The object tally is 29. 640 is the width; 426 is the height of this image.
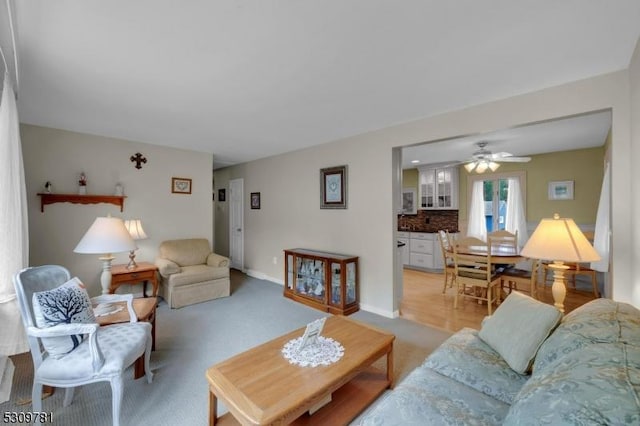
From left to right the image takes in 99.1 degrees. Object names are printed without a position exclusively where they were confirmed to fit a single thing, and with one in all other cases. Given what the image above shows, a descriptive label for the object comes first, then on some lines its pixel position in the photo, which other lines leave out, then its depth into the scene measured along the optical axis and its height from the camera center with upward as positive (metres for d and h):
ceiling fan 3.95 +0.75
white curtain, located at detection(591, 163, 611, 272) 3.00 -0.25
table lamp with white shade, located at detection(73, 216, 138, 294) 2.15 -0.22
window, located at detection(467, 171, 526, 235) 5.52 +0.26
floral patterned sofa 0.73 -0.60
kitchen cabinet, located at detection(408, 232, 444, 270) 5.87 -0.91
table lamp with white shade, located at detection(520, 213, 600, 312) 1.77 -0.25
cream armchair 3.70 -0.87
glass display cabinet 3.52 -0.98
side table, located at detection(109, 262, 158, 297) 3.34 -0.80
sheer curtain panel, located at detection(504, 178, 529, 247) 5.21 -0.07
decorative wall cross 4.05 +0.79
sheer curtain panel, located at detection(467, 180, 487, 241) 5.75 -0.09
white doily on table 1.64 -0.91
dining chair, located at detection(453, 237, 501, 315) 3.37 -0.82
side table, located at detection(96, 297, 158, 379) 2.05 -0.82
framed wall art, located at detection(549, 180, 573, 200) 4.74 +0.34
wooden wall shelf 3.42 +0.18
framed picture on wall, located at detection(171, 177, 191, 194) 4.42 +0.43
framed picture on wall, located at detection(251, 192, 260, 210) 5.37 +0.22
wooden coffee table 1.30 -0.92
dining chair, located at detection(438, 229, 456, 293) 3.95 -0.68
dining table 3.40 -0.58
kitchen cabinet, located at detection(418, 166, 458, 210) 6.08 +0.51
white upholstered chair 1.55 -0.86
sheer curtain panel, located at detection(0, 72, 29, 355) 1.96 -0.07
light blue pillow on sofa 1.46 -0.70
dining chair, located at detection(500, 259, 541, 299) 3.39 -0.86
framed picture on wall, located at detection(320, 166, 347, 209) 3.88 +0.34
